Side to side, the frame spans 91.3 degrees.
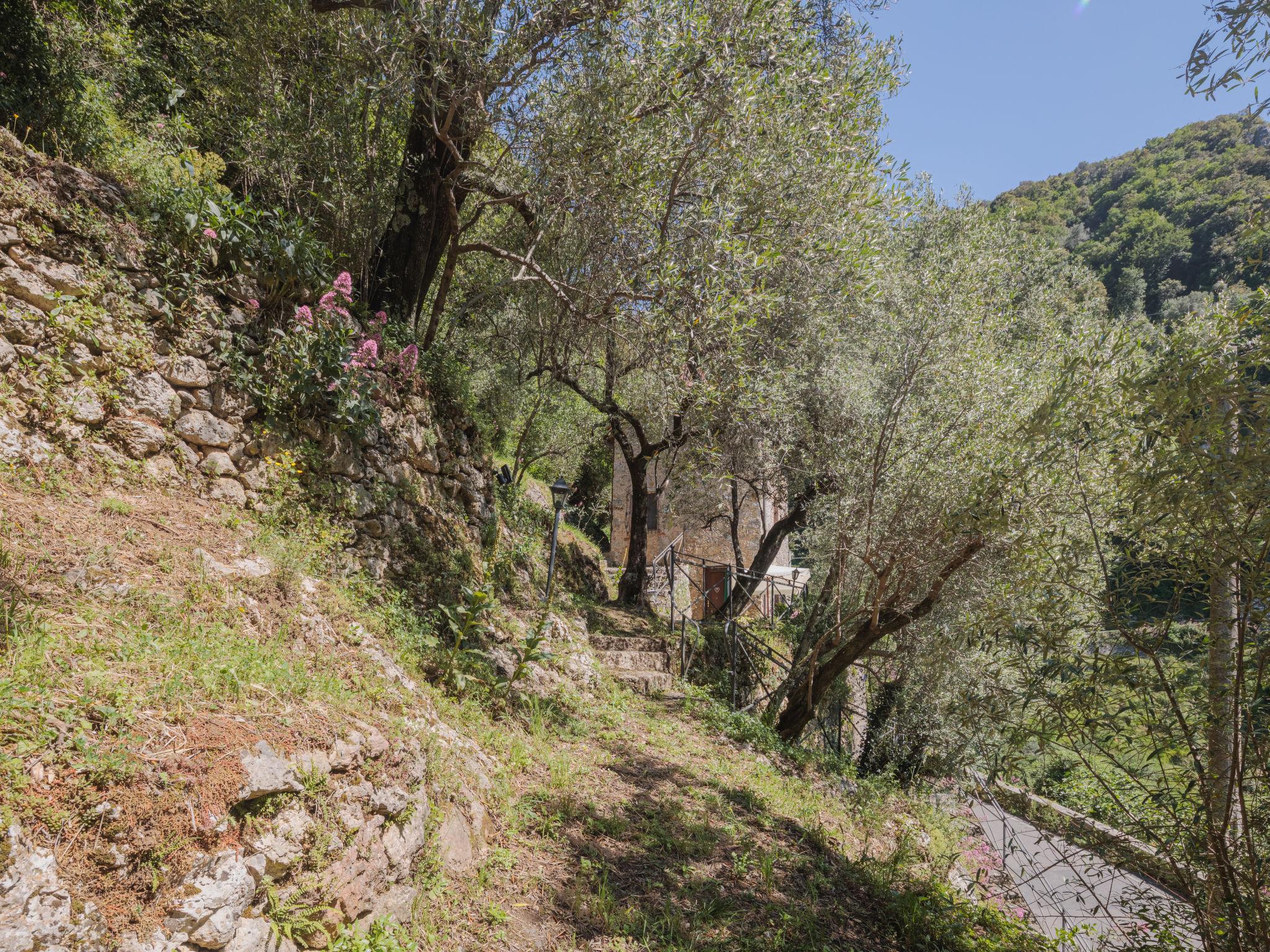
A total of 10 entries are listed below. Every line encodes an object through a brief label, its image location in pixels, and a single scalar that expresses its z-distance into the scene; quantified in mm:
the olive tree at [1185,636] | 2654
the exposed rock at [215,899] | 2129
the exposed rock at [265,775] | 2521
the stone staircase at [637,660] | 7848
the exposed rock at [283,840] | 2475
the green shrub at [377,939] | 2572
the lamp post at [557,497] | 7305
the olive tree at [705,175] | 5531
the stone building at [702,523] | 14005
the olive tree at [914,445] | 6801
